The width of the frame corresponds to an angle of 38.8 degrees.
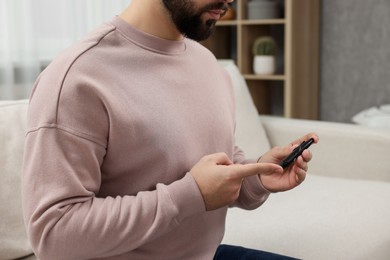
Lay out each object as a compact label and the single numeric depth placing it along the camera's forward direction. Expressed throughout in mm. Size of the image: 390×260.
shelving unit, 2754
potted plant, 2830
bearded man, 789
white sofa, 1249
